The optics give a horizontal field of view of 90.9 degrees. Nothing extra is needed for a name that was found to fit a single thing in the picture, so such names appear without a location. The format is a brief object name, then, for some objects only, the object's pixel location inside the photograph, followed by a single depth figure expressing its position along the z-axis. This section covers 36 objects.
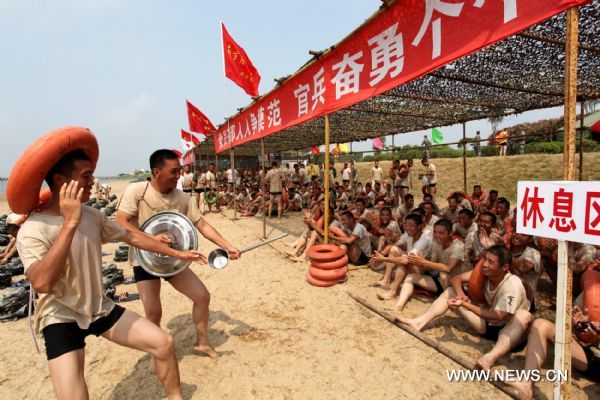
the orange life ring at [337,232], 5.53
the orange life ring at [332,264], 4.80
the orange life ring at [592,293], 2.40
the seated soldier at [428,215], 5.71
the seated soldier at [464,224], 5.16
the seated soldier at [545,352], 2.40
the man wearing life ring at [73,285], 1.58
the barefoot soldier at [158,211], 2.73
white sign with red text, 1.88
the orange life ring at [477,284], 3.14
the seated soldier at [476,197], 7.50
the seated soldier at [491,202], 6.78
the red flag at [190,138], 17.27
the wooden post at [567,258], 2.07
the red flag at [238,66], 6.98
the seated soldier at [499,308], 2.77
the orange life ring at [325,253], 4.81
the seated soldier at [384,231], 5.45
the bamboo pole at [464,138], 7.86
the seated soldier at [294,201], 12.07
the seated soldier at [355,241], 5.51
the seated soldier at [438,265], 3.85
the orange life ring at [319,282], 4.79
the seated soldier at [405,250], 4.14
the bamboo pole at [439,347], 2.47
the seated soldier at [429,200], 6.69
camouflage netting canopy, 3.60
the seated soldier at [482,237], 4.51
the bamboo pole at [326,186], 5.16
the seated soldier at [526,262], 3.70
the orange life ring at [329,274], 4.77
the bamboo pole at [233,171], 10.19
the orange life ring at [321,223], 6.05
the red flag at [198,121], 11.82
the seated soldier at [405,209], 7.05
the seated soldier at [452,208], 6.72
